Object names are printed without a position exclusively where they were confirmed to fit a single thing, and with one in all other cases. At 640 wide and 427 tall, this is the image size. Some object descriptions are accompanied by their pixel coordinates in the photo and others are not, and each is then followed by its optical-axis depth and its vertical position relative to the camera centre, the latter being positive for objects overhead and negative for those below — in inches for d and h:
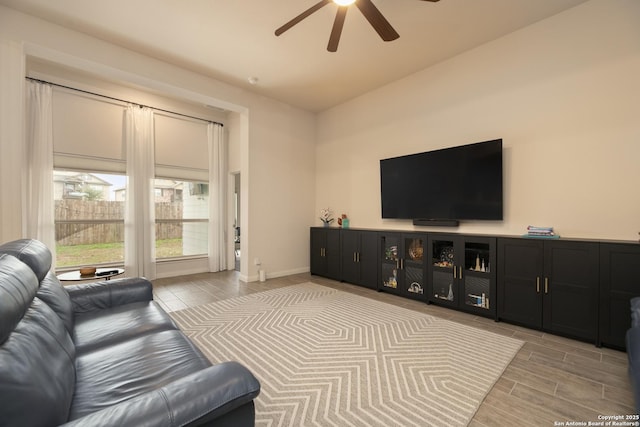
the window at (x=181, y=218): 204.8 -3.5
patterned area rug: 65.2 -45.9
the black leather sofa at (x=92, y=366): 31.7 -23.6
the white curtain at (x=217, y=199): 219.6 +11.4
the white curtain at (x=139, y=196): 183.8 +12.1
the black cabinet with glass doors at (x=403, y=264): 147.1 -28.5
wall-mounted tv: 128.8 +15.2
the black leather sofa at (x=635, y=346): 52.7 -30.0
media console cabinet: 93.7 -27.1
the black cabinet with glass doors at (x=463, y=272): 122.6 -27.8
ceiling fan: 90.2 +65.9
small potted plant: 210.6 -3.7
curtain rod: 156.7 +74.7
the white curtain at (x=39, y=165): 152.3 +27.2
